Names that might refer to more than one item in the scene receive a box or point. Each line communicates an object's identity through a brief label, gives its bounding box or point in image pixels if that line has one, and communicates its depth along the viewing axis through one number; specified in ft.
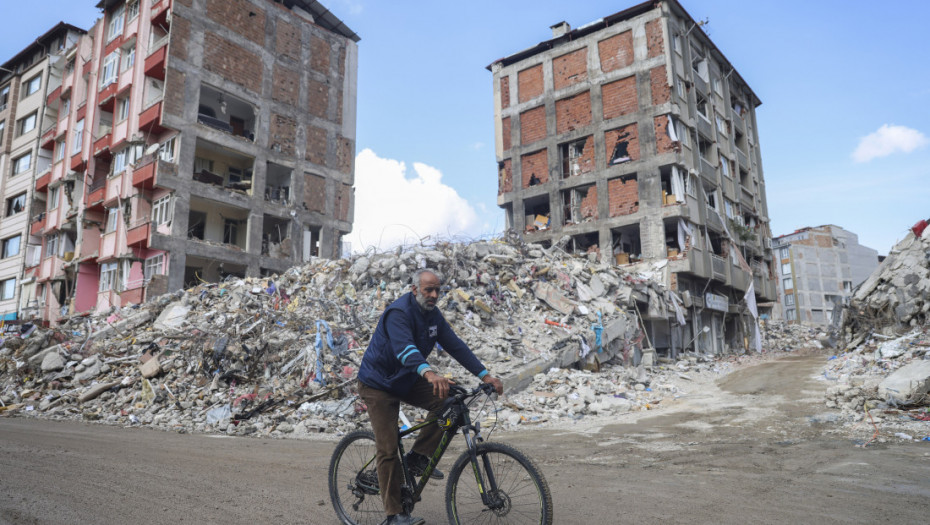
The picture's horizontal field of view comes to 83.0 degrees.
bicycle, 9.74
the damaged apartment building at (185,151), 78.12
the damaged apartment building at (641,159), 86.89
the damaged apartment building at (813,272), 199.93
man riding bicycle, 10.98
